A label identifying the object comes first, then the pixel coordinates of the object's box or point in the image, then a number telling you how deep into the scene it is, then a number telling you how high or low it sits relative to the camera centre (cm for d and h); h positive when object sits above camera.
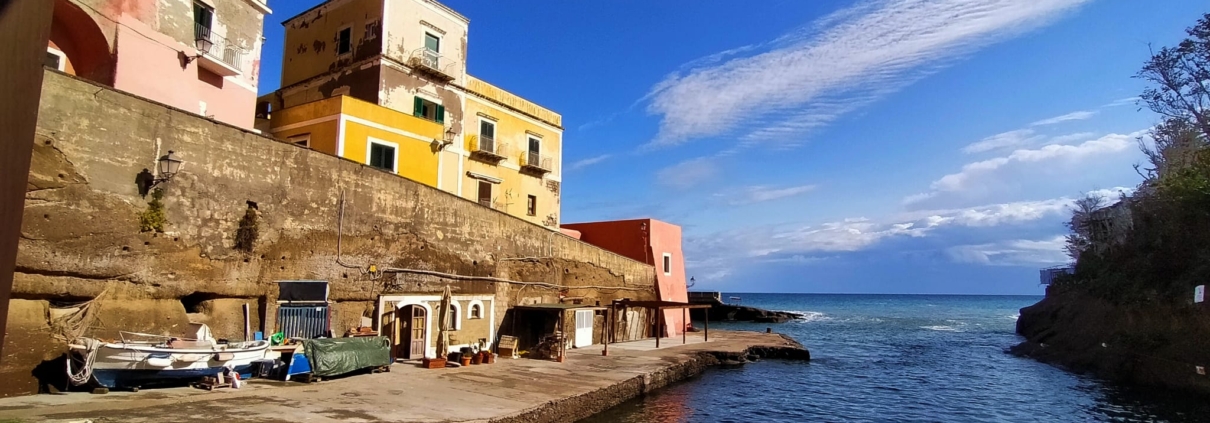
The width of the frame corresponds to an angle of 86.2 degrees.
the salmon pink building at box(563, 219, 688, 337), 2988 +262
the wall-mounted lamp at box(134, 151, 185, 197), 1133 +215
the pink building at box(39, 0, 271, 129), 1427 +585
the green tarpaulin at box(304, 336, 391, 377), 1293 -119
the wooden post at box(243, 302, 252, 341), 1289 -59
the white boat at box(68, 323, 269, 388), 1004 -104
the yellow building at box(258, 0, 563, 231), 1950 +694
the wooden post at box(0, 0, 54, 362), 233 +68
